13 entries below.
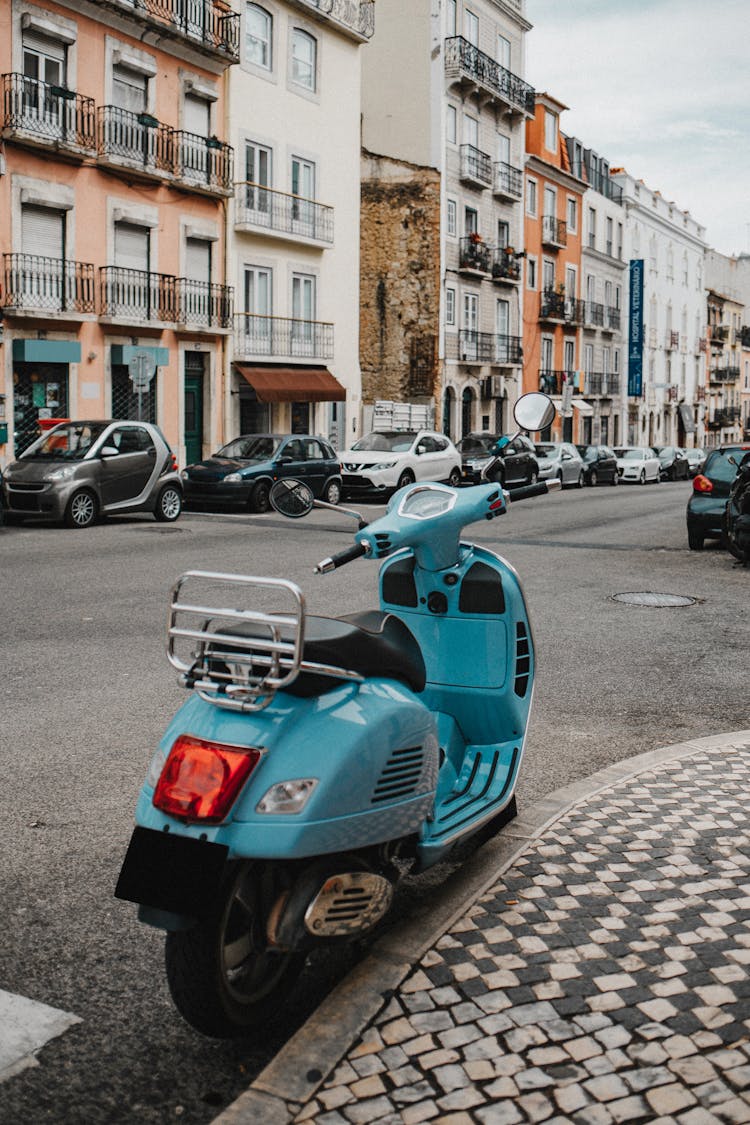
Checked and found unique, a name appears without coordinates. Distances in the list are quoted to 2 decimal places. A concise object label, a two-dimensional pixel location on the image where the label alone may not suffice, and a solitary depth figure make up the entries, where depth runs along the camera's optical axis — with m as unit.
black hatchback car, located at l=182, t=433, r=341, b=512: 22.98
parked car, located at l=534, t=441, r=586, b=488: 35.34
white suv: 26.56
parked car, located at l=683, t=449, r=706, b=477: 48.92
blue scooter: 2.92
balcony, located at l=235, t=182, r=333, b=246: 31.30
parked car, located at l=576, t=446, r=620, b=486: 39.75
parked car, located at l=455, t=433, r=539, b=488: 31.09
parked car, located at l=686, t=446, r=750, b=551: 15.47
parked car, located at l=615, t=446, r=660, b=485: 42.69
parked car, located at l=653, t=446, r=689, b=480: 45.84
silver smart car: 18.70
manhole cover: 10.88
